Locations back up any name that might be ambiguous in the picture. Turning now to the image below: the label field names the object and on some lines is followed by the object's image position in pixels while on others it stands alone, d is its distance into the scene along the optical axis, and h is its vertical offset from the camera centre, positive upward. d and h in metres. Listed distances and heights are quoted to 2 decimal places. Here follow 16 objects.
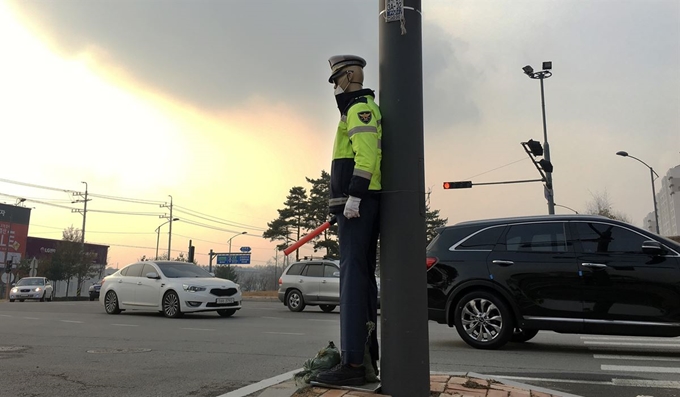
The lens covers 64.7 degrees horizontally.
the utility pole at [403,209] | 3.31 +0.49
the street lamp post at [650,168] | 35.31 +7.75
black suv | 6.75 +0.10
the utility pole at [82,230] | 59.72 +6.63
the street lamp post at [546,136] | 21.39 +6.26
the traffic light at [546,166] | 20.66 +4.59
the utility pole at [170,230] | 70.47 +7.39
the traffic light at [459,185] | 24.25 +4.55
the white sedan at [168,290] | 13.52 -0.15
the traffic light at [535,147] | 20.19 +5.22
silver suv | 17.00 +0.01
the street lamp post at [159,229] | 74.73 +7.82
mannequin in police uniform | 3.48 +0.49
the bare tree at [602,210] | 50.56 +7.42
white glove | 3.48 +0.51
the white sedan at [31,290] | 36.03 -0.43
